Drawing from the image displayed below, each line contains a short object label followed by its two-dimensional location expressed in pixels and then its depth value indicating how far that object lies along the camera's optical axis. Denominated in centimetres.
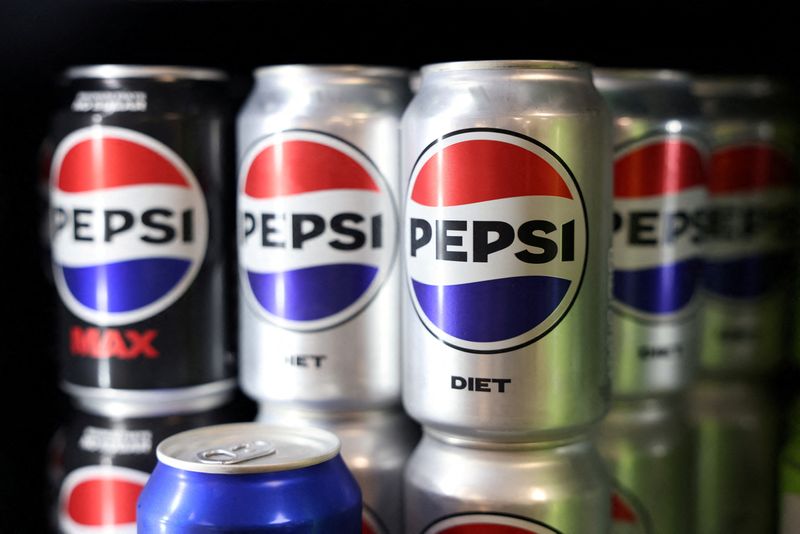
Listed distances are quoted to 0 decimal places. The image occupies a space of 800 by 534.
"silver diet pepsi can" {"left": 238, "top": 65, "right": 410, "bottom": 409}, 53
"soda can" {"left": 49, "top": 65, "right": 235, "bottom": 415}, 55
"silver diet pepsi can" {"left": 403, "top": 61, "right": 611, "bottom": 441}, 49
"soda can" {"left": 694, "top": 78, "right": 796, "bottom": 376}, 60
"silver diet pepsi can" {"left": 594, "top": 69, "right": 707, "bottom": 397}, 55
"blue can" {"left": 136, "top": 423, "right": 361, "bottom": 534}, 45
